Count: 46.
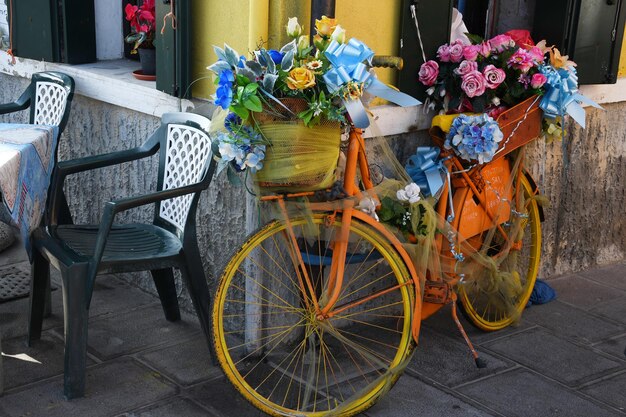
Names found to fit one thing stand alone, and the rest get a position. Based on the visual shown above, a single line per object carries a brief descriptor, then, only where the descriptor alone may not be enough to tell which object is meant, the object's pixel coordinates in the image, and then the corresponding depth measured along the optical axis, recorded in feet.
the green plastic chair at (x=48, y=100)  15.81
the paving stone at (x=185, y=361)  13.15
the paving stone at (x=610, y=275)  17.93
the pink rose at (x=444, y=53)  14.07
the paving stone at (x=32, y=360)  12.97
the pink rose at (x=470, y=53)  13.76
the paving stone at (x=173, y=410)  12.03
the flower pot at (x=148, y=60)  15.92
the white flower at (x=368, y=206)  12.21
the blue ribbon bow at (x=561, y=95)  13.87
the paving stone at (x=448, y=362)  13.46
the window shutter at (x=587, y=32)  15.93
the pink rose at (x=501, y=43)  13.94
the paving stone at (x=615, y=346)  14.55
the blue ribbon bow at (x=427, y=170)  13.41
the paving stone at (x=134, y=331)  14.01
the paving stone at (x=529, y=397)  12.53
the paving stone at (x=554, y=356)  13.75
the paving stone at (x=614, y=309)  16.15
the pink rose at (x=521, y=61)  13.69
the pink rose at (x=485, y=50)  13.93
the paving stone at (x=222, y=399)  12.18
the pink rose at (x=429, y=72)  14.12
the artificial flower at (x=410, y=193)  12.68
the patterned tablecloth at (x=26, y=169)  11.96
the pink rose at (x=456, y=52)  13.93
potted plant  15.98
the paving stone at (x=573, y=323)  15.28
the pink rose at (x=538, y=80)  13.71
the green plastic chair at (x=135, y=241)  12.17
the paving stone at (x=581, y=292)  16.80
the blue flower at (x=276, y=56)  11.07
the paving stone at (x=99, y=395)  12.04
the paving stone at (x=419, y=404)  12.34
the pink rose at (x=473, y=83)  13.56
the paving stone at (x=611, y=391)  12.91
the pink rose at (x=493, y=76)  13.62
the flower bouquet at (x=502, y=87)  13.62
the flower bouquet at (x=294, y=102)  10.78
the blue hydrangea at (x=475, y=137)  13.16
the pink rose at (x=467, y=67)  13.69
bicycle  11.81
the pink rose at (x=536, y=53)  13.89
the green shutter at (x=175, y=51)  13.89
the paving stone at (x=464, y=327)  14.89
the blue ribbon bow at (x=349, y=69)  10.75
